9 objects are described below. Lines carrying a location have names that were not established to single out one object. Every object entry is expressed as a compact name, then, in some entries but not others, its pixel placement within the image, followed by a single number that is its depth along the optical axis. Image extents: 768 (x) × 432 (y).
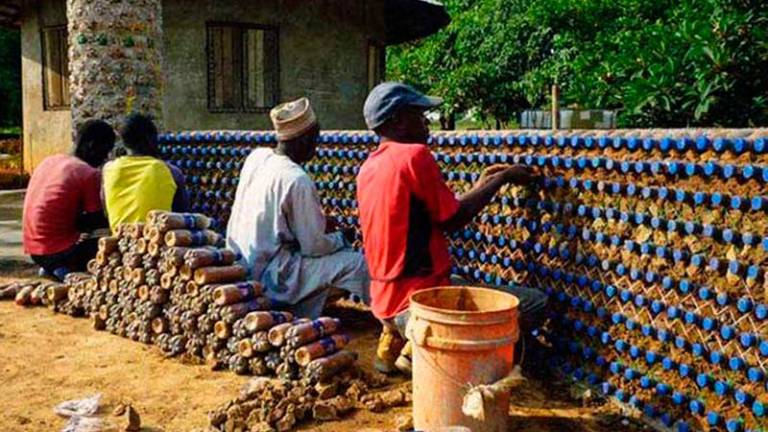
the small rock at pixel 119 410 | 4.13
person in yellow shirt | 6.01
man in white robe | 5.02
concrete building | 12.19
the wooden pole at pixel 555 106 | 5.98
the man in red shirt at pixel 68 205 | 6.54
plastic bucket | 3.54
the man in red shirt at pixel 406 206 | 4.17
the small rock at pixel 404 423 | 3.95
